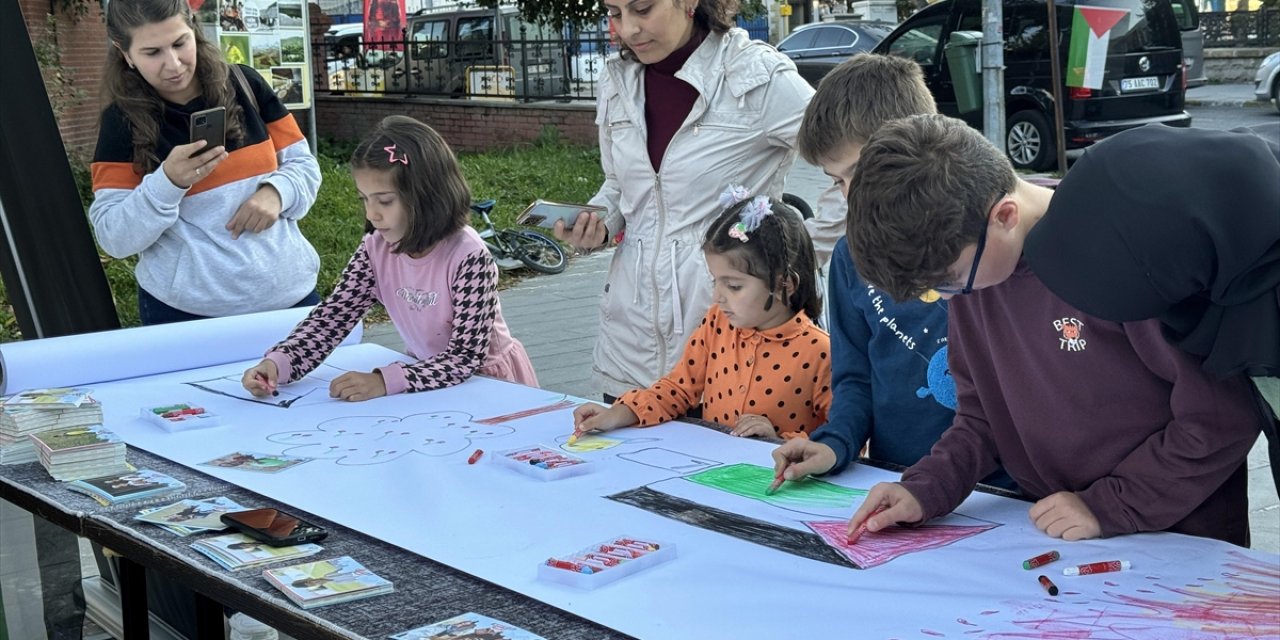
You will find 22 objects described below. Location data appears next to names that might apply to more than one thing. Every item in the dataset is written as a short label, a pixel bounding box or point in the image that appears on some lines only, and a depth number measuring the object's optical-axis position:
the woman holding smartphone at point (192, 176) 2.98
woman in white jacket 2.81
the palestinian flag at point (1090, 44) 8.59
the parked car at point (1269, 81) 15.99
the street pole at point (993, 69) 8.73
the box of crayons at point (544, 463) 2.15
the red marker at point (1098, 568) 1.60
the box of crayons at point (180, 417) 2.62
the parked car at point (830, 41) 19.19
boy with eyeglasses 1.58
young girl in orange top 2.46
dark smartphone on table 1.84
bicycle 8.49
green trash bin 12.14
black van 11.43
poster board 7.50
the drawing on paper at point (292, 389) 2.86
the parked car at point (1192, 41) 12.04
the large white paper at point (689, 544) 1.49
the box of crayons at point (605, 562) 1.62
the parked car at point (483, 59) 14.49
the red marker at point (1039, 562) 1.64
